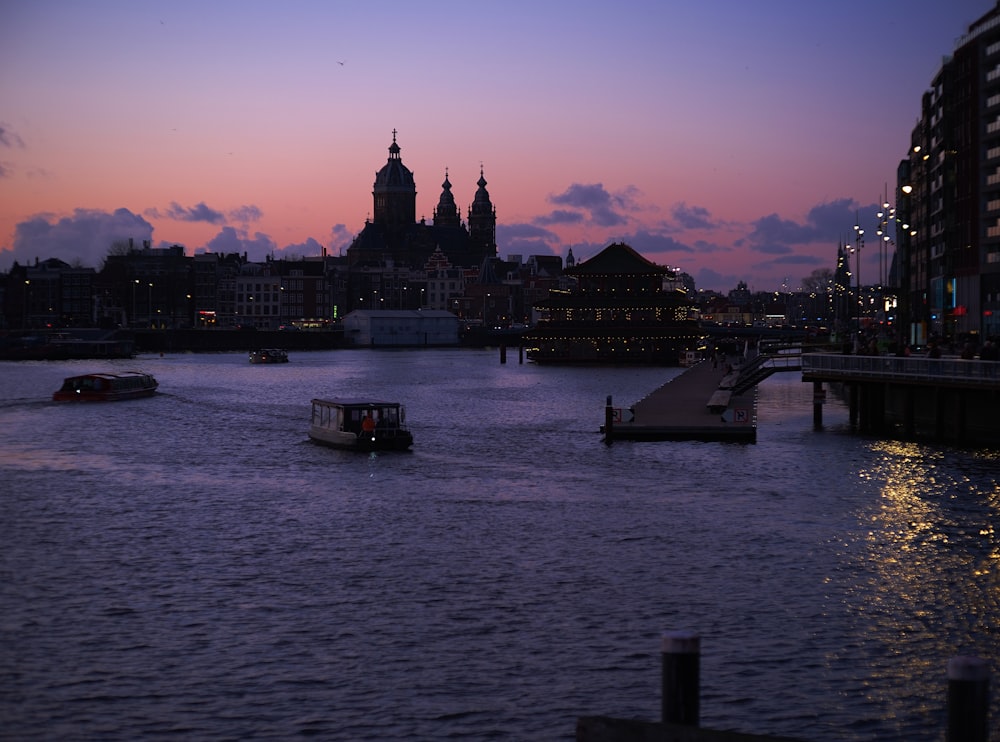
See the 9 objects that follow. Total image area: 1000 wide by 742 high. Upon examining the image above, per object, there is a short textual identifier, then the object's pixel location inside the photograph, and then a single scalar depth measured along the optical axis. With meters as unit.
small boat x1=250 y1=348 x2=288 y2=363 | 192.25
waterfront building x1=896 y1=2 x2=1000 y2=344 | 115.62
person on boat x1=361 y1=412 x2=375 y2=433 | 62.84
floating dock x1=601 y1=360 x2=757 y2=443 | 61.88
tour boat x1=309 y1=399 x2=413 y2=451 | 63.00
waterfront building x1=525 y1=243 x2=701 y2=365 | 192.12
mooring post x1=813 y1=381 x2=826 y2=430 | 74.80
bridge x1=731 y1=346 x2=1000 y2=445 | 59.02
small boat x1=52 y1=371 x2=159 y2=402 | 104.06
